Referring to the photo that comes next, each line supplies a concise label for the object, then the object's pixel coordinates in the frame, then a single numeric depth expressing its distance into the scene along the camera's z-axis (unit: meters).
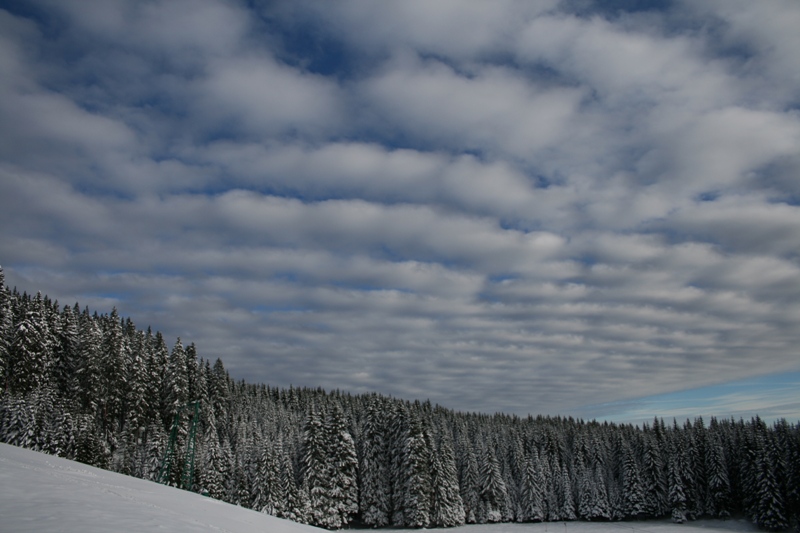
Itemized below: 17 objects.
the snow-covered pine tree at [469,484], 82.81
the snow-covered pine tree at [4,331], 54.58
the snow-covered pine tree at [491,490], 84.44
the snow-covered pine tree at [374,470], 69.88
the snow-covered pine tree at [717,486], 90.44
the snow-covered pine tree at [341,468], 65.75
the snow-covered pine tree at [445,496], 68.50
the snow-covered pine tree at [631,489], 92.25
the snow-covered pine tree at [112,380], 73.94
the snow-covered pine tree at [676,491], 88.50
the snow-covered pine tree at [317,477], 64.25
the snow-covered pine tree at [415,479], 66.31
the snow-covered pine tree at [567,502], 95.94
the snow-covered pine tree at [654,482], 93.31
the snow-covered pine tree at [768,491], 77.81
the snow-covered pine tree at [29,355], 60.09
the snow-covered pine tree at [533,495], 93.38
